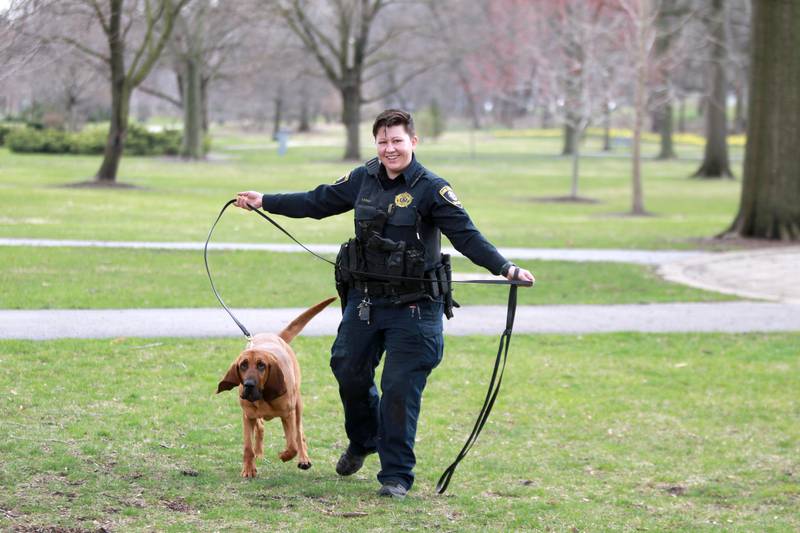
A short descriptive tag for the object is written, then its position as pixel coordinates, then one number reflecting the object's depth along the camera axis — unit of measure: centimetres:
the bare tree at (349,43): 4953
